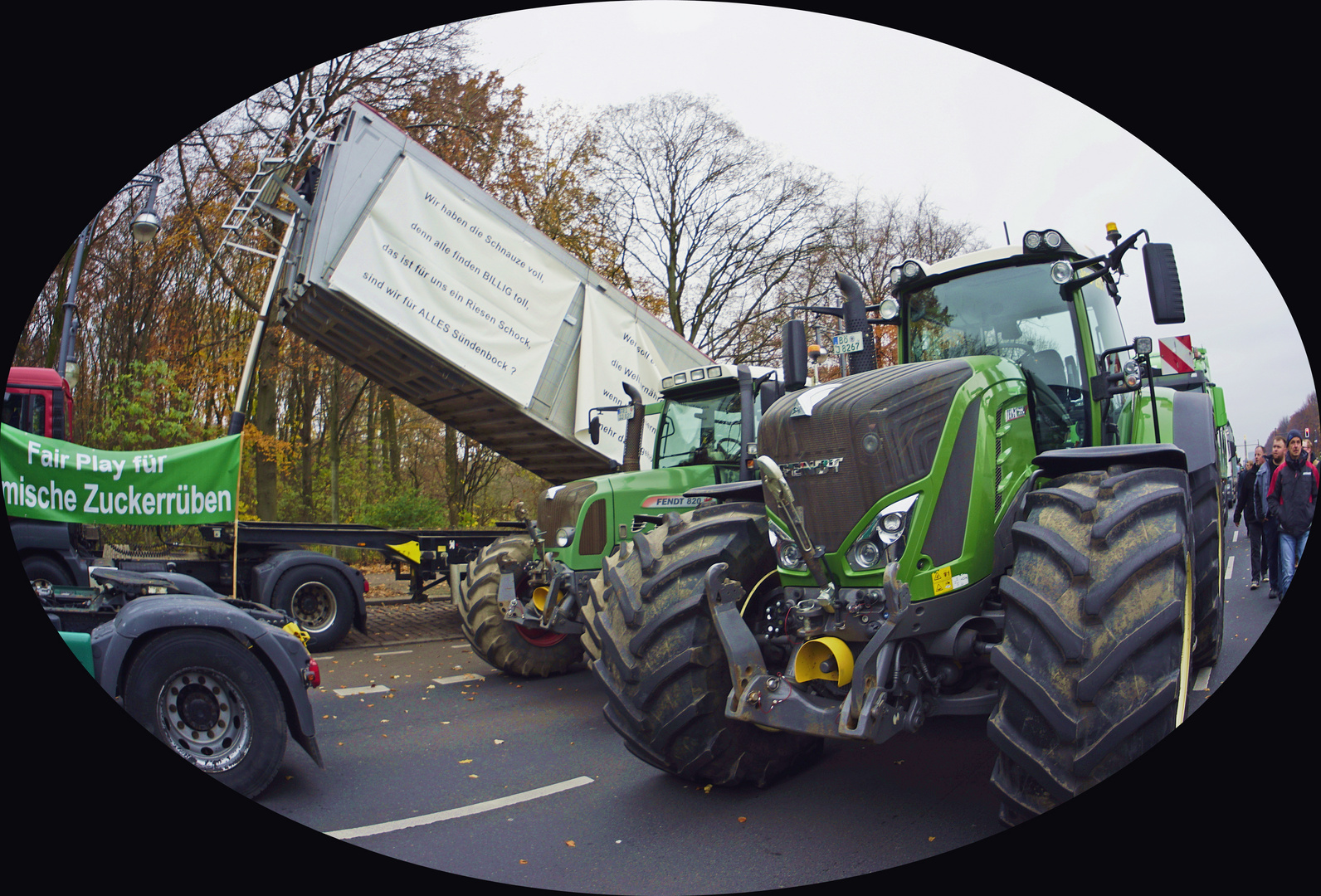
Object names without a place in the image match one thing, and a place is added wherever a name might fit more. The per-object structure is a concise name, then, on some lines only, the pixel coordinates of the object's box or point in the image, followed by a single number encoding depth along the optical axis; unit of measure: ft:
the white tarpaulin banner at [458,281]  26.84
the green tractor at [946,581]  10.49
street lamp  22.15
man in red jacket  14.32
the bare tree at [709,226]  33.81
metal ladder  27.12
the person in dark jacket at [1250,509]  18.28
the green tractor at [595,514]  23.73
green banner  21.04
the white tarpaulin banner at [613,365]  31.71
